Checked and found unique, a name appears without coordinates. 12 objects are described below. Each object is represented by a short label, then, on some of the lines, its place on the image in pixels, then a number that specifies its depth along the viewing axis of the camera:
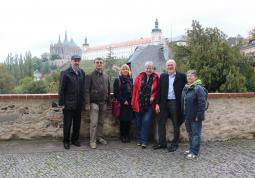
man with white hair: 6.11
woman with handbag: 6.54
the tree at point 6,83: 68.12
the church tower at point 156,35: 112.06
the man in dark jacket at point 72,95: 6.05
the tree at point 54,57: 140.21
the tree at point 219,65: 11.66
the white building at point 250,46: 40.72
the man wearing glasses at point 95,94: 6.23
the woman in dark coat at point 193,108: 5.64
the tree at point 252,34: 43.48
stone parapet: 6.68
